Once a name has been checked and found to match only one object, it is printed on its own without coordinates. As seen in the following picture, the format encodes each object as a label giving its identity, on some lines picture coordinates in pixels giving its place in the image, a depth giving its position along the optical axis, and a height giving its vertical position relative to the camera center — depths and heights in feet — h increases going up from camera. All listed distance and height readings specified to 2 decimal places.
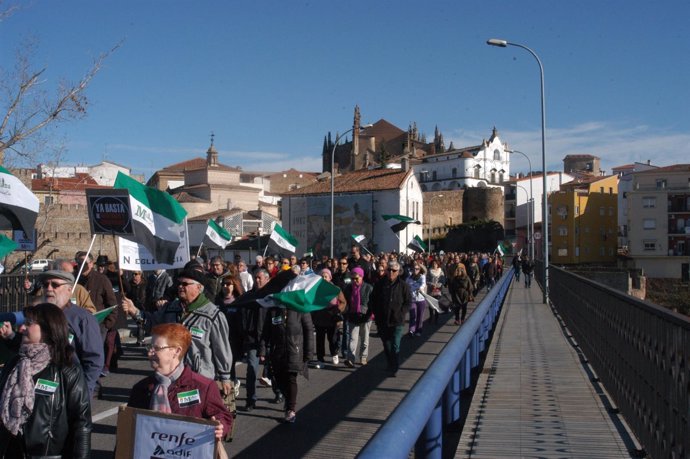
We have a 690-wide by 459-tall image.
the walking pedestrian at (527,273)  129.93 -3.05
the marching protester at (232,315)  33.58 -2.54
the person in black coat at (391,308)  41.39 -2.78
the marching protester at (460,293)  66.08 -3.15
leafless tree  59.11 +10.57
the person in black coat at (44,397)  14.85 -2.62
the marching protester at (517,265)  161.84 -2.37
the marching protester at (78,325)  19.81 -1.75
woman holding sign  14.19 -2.35
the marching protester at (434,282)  75.31 -2.70
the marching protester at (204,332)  22.18 -2.14
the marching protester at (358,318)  44.86 -3.58
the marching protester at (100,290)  36.53 -1.65
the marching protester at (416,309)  58.95 -4.01
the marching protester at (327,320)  44.75 -3.72
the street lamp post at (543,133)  89.98 +14.00
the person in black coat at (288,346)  30.17 -3.52
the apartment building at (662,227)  274.98 +9.15
